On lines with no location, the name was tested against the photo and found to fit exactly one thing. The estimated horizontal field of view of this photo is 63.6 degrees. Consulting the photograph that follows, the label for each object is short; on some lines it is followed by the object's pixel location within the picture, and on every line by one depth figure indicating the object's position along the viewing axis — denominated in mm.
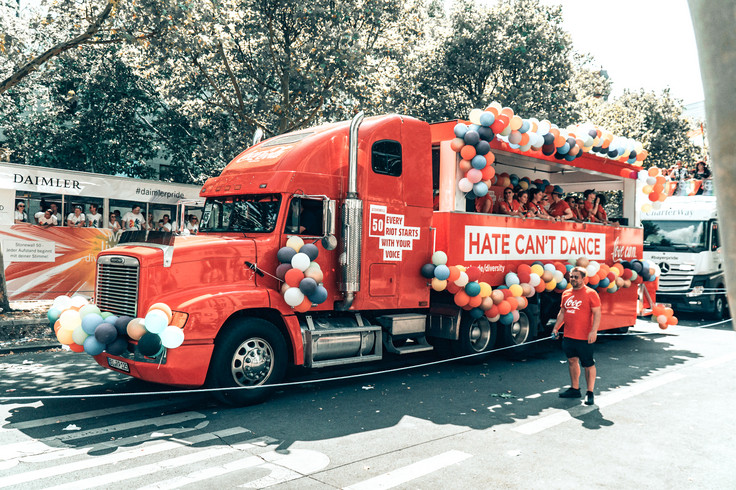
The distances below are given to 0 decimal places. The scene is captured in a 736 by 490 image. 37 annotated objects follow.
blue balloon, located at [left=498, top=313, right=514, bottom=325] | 9617
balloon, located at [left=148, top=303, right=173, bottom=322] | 6164
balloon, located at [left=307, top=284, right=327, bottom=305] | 7262
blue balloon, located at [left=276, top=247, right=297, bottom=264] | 7242
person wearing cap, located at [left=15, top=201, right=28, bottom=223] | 13438
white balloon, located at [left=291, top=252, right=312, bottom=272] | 7184
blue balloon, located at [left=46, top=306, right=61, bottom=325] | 6922
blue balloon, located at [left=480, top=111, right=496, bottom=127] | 8766
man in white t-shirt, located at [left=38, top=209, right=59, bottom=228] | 13812
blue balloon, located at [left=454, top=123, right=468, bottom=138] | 8703
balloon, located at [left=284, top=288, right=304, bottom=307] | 7082
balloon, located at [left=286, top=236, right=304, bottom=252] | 7340
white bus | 13297
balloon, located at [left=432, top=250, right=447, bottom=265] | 8664
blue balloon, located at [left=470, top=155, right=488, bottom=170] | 8688
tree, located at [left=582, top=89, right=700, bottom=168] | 30578
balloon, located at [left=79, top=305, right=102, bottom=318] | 6520
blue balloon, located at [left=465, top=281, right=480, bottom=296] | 8836
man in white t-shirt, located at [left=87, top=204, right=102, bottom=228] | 14734
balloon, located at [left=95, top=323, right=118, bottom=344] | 6262
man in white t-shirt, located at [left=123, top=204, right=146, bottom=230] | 15351
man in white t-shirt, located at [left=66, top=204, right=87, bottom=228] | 14328
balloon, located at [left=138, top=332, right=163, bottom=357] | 6176
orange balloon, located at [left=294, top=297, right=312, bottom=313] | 7273
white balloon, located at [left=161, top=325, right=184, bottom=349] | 6105
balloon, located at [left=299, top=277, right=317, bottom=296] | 7112
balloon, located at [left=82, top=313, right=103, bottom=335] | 6387
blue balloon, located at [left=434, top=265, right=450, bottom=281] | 8555
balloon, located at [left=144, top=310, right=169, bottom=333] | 6027
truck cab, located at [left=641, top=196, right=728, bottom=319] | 15711
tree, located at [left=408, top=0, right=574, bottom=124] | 21562
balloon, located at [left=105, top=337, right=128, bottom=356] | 6352
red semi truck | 6645
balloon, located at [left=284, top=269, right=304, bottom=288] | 7129
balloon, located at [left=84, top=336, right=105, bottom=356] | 6345
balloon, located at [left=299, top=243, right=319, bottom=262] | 7398
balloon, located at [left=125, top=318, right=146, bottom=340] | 6188
